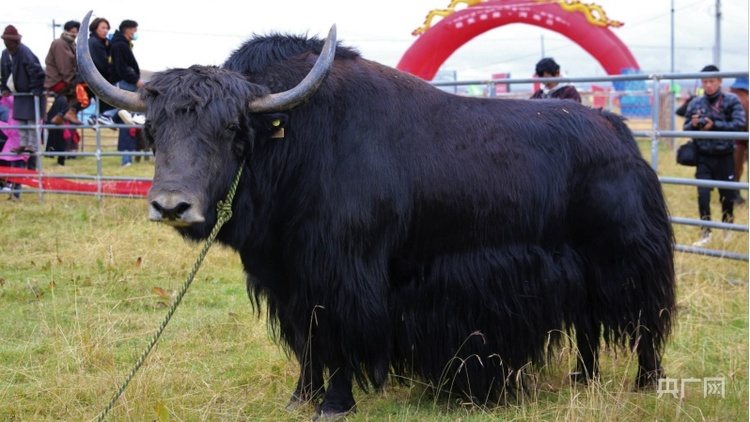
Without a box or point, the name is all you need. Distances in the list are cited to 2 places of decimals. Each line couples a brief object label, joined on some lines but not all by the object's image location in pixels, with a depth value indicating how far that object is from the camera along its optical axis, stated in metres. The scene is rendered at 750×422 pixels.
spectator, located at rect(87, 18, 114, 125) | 10.38
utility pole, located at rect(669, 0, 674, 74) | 32.25
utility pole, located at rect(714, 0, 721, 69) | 30.36
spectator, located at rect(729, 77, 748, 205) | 9.17
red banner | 10.75
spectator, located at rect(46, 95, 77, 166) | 12.03
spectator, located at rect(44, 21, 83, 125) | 10.84
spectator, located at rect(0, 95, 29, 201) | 11.41
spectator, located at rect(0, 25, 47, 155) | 11.16
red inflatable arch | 18.77
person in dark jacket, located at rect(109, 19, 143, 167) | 10.45
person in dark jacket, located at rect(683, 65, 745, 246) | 8.53
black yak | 3.97
